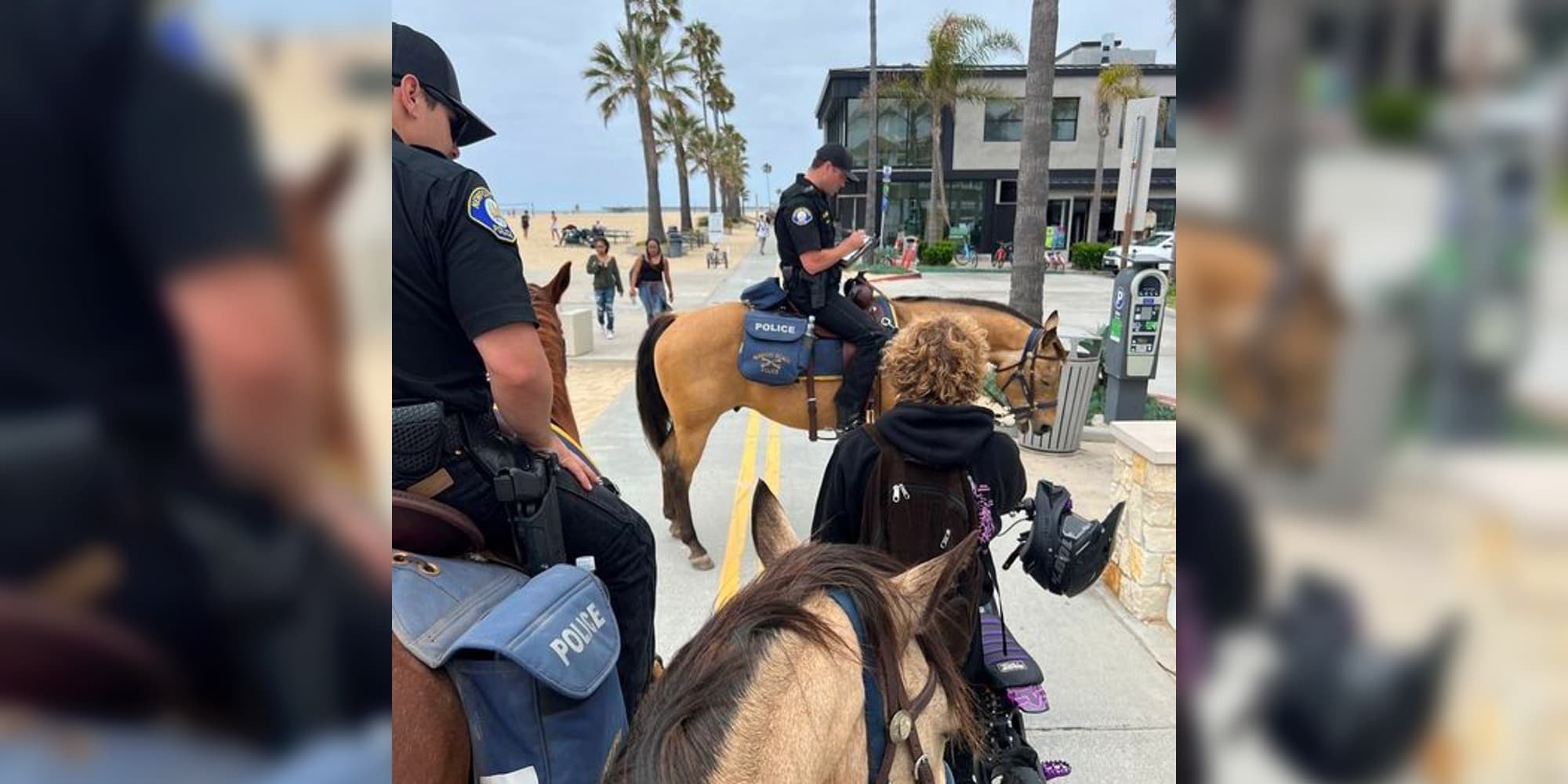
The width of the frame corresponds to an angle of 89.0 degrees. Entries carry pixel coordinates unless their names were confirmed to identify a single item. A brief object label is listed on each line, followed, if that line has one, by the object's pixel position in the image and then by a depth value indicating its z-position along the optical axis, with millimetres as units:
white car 20856
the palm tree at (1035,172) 8297
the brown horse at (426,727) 1548
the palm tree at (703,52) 53750
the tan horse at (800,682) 1361
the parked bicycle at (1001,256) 32188
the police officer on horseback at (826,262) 5266
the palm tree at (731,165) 81688
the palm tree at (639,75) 34906
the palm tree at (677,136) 49219
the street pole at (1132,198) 5691
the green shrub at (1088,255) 29328
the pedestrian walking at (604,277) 14055
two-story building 34406
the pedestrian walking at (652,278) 13562
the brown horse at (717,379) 5590
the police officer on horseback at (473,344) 1929
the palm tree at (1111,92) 27156
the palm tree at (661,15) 37938
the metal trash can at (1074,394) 7340
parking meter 6621
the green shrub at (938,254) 30750
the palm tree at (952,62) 28359
